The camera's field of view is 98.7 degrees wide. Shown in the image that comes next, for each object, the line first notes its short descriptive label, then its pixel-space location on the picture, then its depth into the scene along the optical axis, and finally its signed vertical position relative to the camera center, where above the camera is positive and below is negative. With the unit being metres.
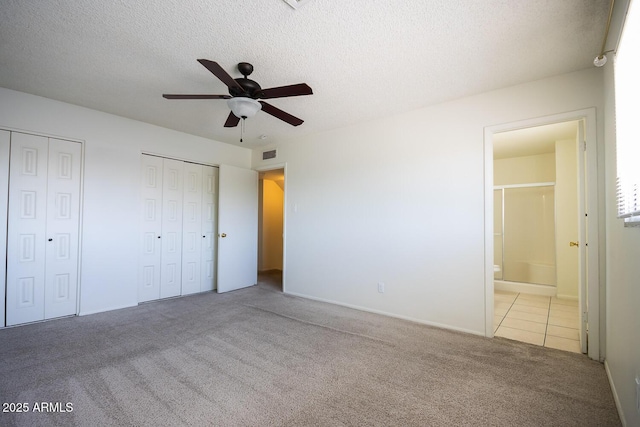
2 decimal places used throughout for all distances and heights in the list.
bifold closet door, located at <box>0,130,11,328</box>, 2.86 +0.11
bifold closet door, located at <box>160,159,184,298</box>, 4.12 -0.15
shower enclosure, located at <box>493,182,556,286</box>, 5.07 -0.21
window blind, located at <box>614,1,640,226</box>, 1.13 +0.49
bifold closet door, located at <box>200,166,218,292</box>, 4.58 -0.13
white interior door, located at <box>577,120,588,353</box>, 2.42 -0.14
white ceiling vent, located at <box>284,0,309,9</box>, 1.71 +1.36
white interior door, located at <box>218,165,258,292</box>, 4.52 -0.16
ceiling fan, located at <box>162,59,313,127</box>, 2.11 +1.01
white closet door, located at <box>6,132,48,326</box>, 2.92 -0.13
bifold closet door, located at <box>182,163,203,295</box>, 4.35 -0.17
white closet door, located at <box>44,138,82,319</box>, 3.15 -0.12
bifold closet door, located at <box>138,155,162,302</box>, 3.91 -0.15
